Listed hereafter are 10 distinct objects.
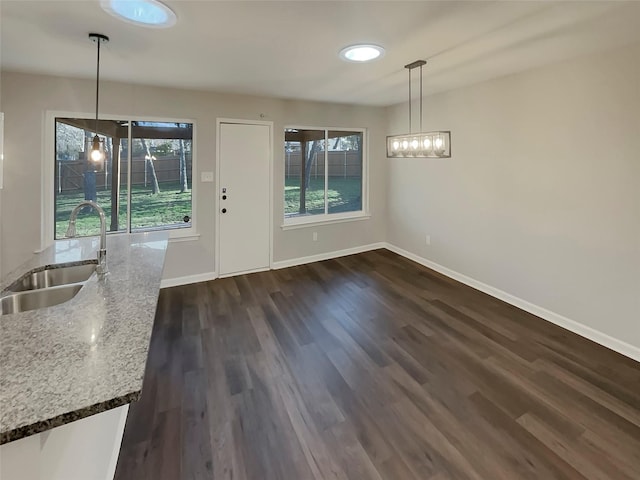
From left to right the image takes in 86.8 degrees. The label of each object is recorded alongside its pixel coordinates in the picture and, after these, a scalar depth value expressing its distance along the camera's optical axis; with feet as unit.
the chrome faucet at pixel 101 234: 6.07
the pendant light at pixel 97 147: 8.04
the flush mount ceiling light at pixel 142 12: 6.40
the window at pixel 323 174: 16.89
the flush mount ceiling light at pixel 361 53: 8.61
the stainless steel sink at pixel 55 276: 6.23
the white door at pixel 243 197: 14.84
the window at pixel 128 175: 12.26
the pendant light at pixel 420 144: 10.29
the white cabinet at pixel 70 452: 2.68
